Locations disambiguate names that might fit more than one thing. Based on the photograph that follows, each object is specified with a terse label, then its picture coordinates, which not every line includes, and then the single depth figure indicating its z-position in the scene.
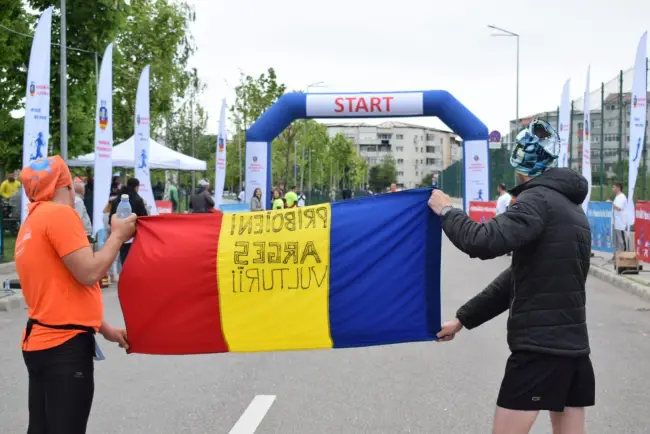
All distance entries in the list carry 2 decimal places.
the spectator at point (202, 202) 23.39
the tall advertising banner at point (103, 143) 18.05
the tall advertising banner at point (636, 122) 18.17
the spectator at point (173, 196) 35.52
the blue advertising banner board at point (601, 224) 22.16
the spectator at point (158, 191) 42.34
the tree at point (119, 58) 25.88
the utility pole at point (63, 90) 20.92
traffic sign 48.31
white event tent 29.44
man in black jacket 3.77
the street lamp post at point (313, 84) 63.50
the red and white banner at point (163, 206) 27.27
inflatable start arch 30.03
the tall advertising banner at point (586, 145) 23.86
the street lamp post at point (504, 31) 45.03
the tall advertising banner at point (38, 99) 15.19
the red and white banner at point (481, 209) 31.73
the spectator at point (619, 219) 19.39
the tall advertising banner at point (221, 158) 31.70
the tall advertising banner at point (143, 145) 22.59
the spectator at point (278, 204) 20.54
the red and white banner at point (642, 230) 17.56
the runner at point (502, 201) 24.64
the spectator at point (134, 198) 16.17
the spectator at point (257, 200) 28.50
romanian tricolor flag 4.78
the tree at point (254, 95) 59.62
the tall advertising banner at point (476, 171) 30.83
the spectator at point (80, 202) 14.71
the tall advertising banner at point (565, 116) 26.03
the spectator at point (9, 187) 27.05
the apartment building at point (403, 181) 197.49
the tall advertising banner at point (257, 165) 30.97
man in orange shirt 3.93
